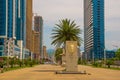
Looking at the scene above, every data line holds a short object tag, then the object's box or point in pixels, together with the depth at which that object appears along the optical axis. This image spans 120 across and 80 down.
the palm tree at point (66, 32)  28.86
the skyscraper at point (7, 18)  82.85
